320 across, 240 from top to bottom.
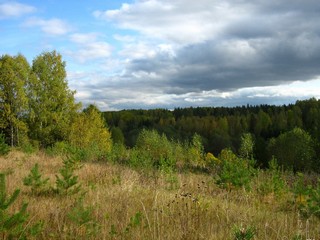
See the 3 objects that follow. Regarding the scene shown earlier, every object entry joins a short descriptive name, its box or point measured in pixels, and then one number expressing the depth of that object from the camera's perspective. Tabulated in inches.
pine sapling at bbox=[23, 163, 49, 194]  262.2
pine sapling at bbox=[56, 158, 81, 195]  253.1
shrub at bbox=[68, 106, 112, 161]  1487.5
